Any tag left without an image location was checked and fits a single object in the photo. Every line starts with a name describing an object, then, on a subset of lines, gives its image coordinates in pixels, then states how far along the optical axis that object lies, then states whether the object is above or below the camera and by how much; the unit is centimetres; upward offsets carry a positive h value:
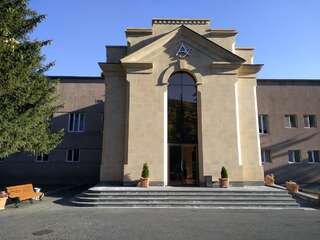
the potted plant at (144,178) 1691 -15
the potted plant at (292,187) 1752 -64
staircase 1386 -109
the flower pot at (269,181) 2033 -33
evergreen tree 1138 +384
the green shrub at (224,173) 1709 +17
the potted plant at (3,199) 1295 -108
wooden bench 1362 -91
